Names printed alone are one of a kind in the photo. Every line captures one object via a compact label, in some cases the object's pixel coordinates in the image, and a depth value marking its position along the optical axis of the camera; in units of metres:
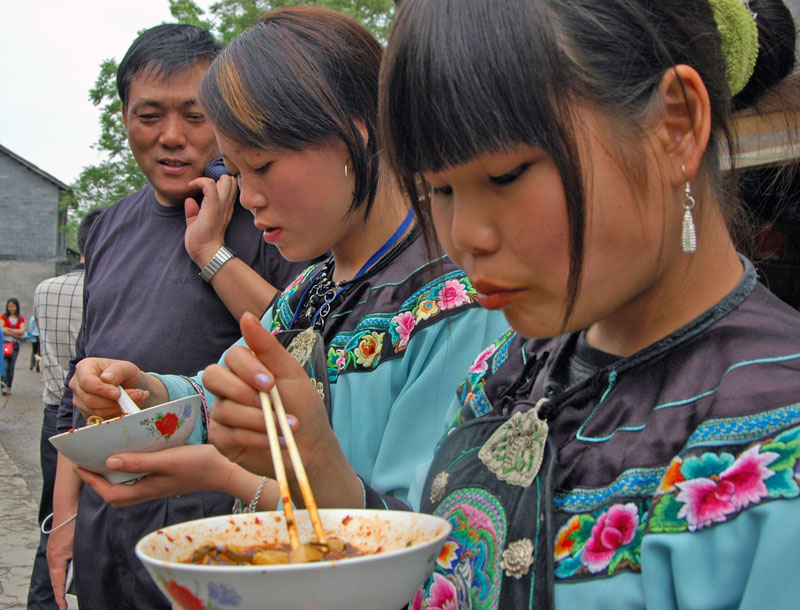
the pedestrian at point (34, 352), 17.92
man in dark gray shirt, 2.59
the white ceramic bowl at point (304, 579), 0.90
